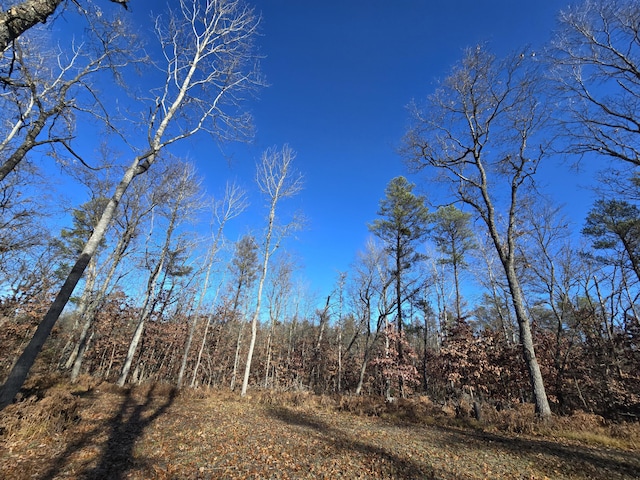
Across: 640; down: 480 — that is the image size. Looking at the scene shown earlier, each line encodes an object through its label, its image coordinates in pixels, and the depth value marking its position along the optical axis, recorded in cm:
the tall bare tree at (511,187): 872
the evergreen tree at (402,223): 1683
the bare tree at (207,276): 1658
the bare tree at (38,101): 639
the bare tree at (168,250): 1432
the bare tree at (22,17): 339
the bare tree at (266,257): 1322
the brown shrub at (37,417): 526
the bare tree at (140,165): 448
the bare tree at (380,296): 1684
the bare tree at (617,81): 758
